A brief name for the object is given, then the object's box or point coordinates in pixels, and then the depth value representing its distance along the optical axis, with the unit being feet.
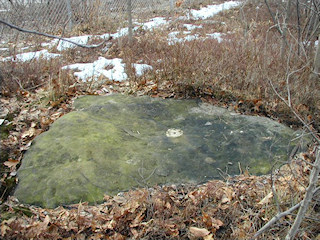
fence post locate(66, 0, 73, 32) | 32.71
